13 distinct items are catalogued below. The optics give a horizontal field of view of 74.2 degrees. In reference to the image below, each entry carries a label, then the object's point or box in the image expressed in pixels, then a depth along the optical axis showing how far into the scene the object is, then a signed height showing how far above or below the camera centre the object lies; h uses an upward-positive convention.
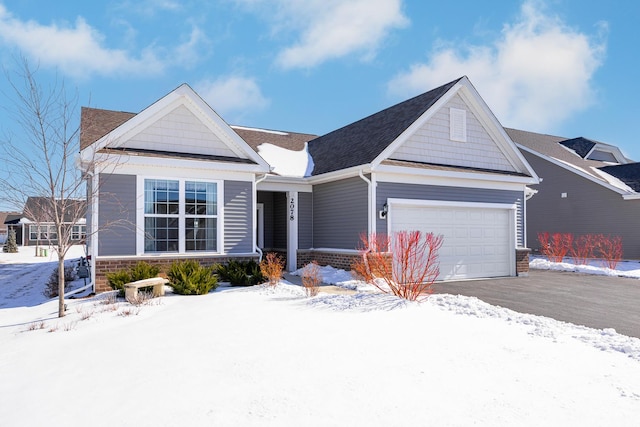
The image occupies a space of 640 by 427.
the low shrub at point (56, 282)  10.73 -1.76
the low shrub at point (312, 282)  9.35 -1.45
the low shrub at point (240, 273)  10.74 -1.34
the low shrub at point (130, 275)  9.51 -1.24
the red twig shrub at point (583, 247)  20.37 -1.37
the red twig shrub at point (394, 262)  8.94 -1.06
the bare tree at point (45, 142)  8.27 +1.63
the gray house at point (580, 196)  20.31 +1.20
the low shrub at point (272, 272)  10.45 -1.29
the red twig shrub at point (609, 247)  18.97 -1.31
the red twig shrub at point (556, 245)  19.00 -1.22
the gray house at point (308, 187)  10.78 +1.03
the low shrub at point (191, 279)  9.64 -1.34
